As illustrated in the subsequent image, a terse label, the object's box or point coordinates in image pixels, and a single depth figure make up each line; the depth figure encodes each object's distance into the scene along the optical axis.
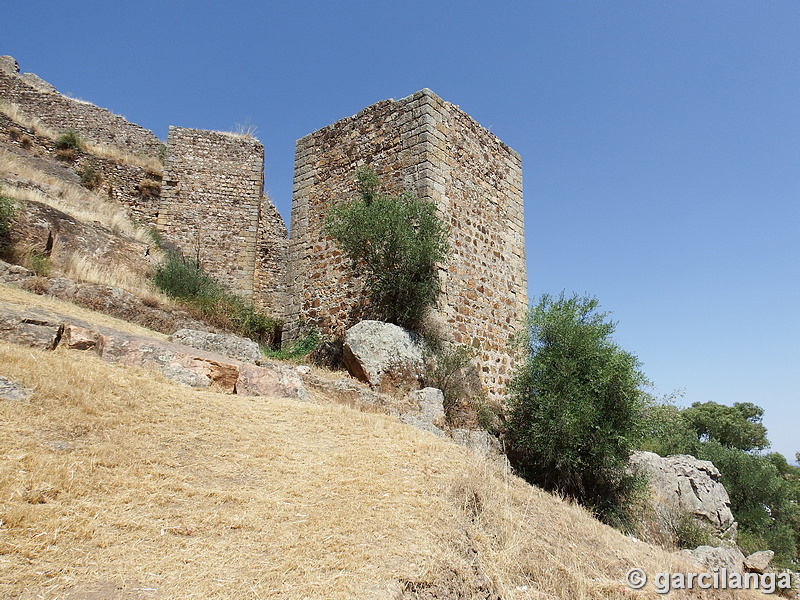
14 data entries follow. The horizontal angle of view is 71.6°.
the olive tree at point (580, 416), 9.32
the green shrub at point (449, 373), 9.86
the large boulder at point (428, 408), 8.43
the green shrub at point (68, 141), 18.55
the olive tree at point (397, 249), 9.90
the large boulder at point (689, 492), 11.73
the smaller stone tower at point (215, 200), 18.53
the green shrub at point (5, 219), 9.94
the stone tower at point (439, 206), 10.84
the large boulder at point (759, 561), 9.20
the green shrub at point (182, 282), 12.38
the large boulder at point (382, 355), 9.36
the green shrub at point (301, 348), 11.06
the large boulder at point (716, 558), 8.60
